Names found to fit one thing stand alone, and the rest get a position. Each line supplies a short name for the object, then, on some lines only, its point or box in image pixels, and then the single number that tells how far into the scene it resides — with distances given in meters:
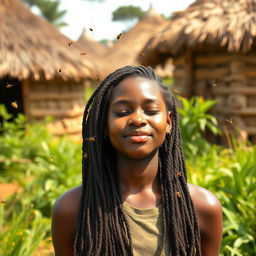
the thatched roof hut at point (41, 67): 8.52
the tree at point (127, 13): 53.66
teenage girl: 1.61
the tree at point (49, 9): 39.25
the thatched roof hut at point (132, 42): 19.75
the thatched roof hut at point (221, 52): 7.18
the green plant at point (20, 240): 2.80
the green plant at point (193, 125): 5.26
